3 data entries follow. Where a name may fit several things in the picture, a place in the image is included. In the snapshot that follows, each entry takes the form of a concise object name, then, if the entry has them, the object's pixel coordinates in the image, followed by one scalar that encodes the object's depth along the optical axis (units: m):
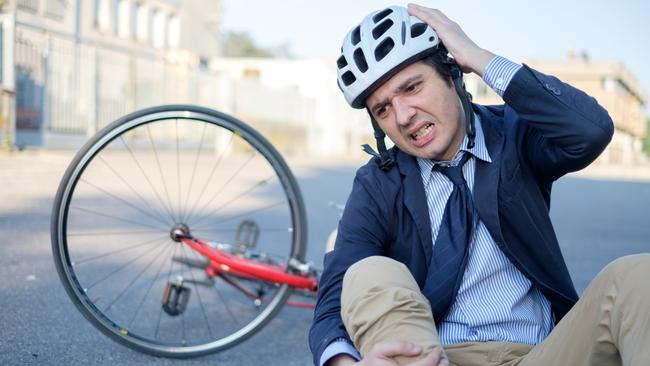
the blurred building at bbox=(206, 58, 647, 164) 26.98
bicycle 3.16
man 2.12
